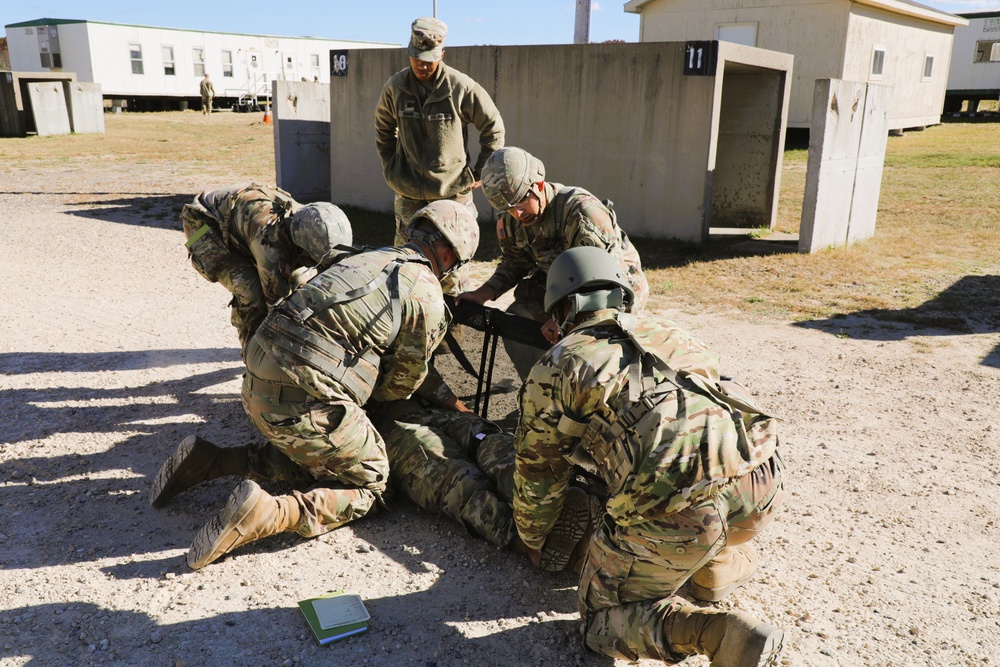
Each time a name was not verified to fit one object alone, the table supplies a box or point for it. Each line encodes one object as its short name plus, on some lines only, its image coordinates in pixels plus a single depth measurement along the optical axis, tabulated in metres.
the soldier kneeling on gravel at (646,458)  2.48
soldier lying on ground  3.15
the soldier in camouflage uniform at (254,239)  4.01
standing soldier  5.43
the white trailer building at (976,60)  27.97
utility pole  11.32
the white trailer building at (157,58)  32.28
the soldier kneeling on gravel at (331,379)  3.29
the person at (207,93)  32.34
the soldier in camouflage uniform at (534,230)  3.94
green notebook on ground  2.79
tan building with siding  18.28
